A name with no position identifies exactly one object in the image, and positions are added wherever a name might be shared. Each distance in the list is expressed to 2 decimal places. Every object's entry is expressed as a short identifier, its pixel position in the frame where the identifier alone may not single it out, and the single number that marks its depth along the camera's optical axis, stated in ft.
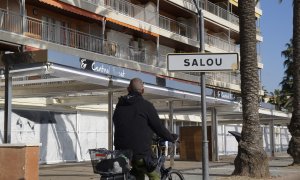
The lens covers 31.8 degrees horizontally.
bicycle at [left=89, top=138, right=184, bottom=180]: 20.24
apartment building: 50.90
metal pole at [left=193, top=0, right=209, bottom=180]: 33.58
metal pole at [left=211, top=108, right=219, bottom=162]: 88.02
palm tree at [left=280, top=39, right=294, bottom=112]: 240.73
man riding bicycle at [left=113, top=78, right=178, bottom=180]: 21.25
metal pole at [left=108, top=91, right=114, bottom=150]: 54.65
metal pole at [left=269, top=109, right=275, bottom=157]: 114.23
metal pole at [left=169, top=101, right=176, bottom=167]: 72.28
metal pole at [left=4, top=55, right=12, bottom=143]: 38.60
